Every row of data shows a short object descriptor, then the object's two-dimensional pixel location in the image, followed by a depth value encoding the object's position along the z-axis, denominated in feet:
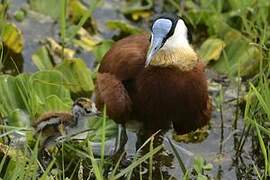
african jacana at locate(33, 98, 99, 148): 22.94
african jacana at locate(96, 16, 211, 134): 22.68
